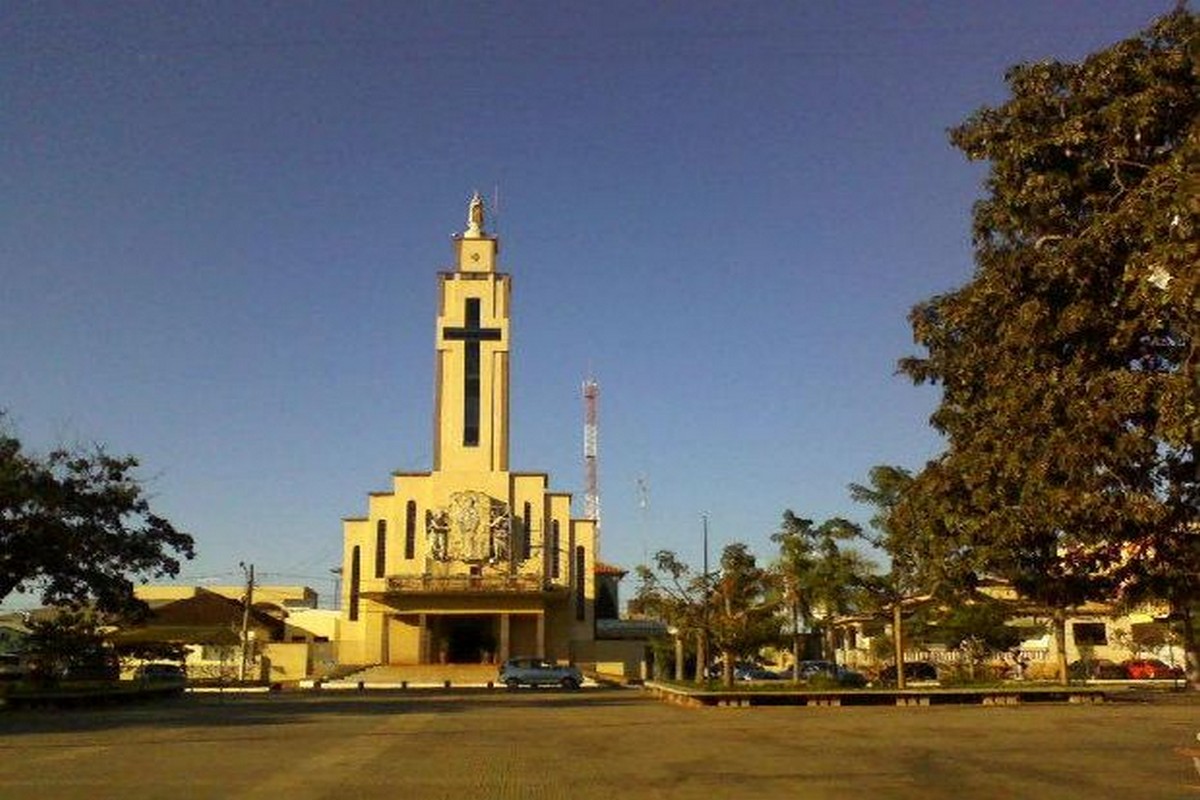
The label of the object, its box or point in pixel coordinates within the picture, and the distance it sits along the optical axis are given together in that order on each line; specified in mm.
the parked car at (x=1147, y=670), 56500
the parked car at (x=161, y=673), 50438
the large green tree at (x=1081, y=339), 11883
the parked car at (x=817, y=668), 45012
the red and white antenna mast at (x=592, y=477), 118188
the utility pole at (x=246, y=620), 54656
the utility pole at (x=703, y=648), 37366
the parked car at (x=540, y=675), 50062
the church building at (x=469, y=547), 65062
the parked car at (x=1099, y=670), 53656
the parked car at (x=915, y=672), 46250
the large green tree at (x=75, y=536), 31719
